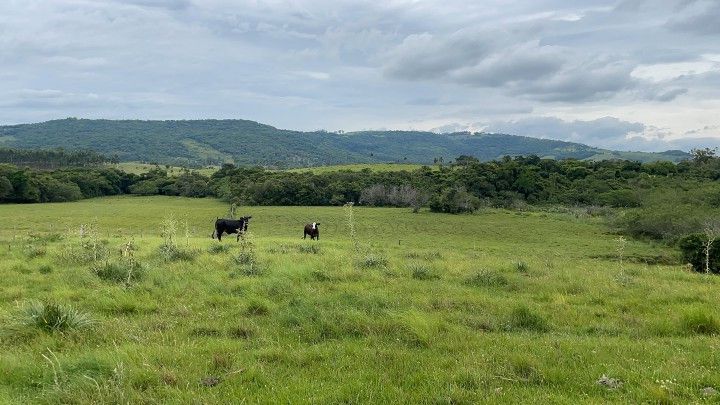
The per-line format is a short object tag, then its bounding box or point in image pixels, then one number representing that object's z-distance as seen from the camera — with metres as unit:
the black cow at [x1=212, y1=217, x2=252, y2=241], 33.72
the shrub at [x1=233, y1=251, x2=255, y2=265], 15.58
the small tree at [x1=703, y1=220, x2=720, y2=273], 51.61
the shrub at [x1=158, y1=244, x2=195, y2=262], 16.41
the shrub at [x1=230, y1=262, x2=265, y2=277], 13.59
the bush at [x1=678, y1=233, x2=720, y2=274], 25.34
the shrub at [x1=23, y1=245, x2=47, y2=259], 16.92
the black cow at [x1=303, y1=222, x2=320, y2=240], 37.17
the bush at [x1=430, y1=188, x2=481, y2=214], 87.81
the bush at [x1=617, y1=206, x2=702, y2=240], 59.53
